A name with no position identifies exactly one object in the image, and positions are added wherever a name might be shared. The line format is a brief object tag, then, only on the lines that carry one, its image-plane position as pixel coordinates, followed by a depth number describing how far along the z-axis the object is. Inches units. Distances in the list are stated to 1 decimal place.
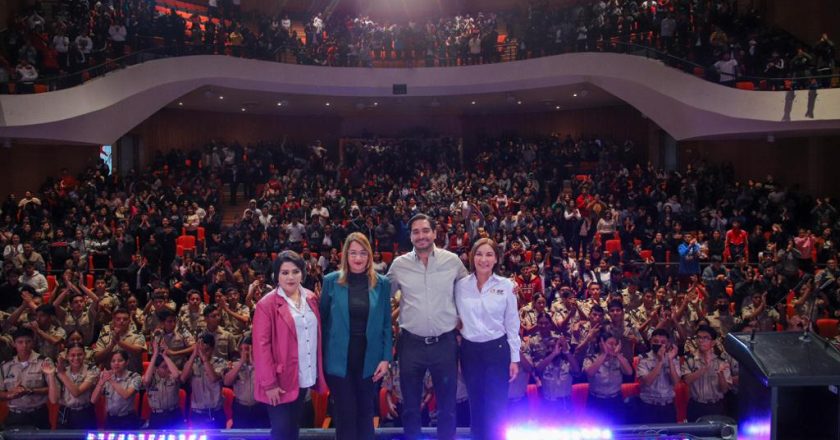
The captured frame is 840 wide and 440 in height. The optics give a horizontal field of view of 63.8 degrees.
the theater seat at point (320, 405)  223.1
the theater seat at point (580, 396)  221.3
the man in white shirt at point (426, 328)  154.6
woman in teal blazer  149.8
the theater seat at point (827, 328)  304.7
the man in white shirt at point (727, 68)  499.9
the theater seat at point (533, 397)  218.2
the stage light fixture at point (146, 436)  159.8
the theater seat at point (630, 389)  215.2
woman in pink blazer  142.9
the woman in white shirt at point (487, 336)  156.7
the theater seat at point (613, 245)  459.5
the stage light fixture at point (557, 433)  156.9
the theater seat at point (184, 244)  446.9
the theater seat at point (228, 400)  219.8
